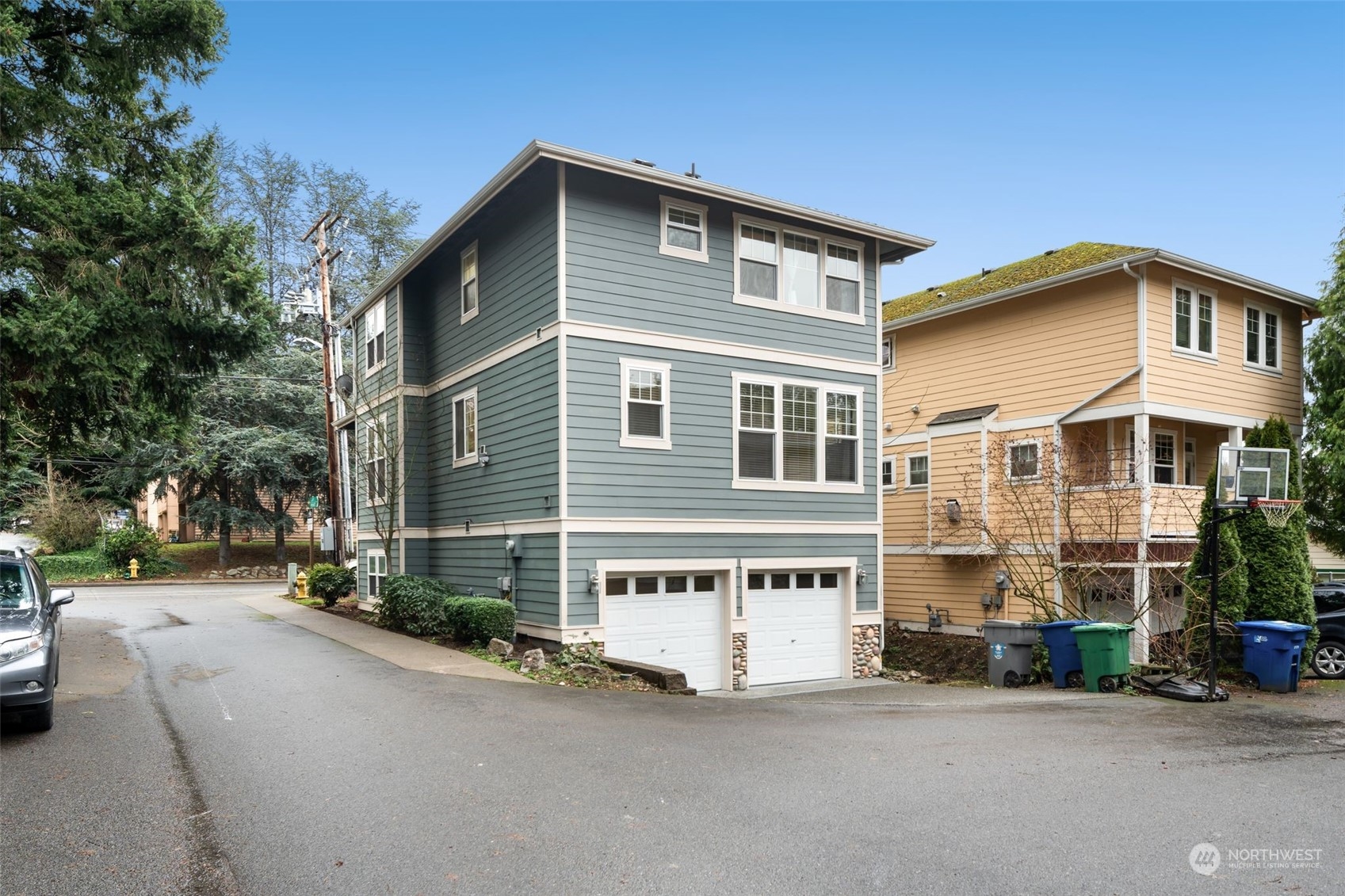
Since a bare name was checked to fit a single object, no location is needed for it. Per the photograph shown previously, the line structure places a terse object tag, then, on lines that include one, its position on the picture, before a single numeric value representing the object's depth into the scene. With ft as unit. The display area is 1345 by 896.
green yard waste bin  43.45
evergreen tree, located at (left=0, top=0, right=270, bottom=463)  36.29
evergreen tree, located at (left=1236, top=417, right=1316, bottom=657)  47.57
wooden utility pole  81.97
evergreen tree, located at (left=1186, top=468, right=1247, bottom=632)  47.39
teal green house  46.19
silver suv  25.55
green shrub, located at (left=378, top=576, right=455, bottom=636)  51.85
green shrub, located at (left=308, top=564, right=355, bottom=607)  75.05
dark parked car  48.08
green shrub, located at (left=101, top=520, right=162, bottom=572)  113.19
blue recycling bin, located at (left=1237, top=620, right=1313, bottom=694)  43.04
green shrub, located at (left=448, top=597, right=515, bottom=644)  45.70
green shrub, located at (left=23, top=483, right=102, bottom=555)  116.67
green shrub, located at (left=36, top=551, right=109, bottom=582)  110.73
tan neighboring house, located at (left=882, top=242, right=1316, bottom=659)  57.26
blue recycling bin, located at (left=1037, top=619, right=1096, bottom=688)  45.78
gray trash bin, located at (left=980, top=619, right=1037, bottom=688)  48.70
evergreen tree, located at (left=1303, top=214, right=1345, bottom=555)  63.93
